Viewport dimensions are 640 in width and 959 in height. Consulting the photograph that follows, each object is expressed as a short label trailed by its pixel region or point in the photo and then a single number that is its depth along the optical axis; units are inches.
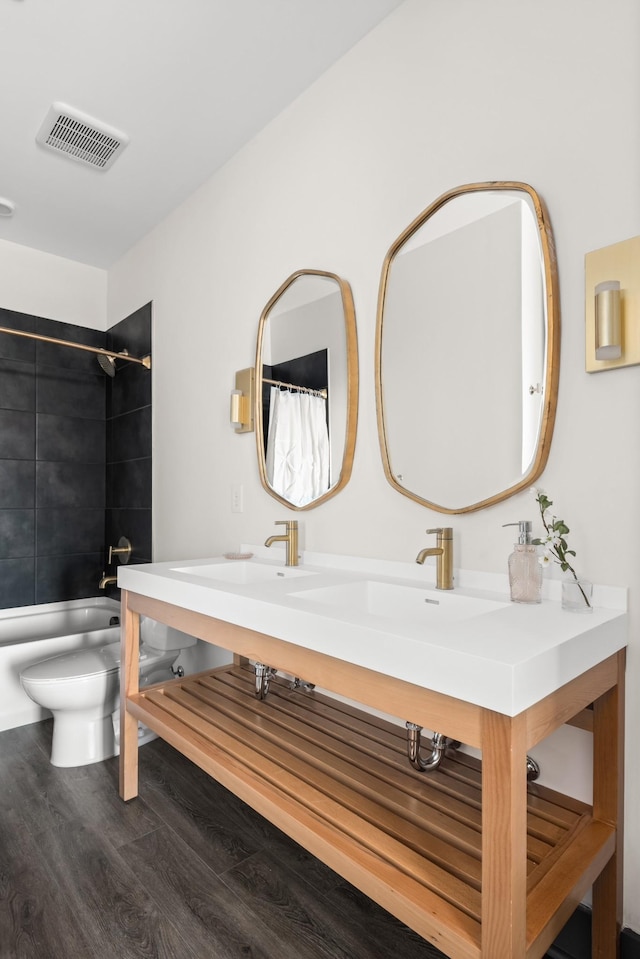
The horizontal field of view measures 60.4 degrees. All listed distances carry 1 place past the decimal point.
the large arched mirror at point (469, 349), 49.7
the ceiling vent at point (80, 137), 80.6
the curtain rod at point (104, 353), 107.2
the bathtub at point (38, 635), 96.7
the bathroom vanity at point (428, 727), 31.8
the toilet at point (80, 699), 81.0
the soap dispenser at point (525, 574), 46.2
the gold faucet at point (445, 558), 53.6
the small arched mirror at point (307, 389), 69.0
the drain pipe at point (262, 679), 68.4
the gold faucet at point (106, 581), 115.9
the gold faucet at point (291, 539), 72.1
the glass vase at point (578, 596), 43.9
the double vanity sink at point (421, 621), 32.1
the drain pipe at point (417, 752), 50.9
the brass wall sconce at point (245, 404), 84.6
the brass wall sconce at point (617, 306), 43.1
